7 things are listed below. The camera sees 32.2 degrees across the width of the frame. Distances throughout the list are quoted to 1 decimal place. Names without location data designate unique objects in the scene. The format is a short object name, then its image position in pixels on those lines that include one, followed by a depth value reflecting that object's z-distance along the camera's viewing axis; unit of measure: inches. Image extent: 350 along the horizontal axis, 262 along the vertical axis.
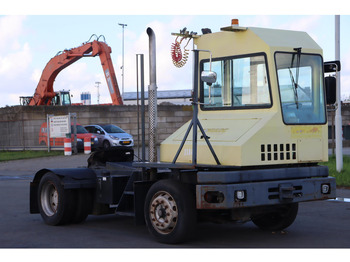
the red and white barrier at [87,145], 1123.3
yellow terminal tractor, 303.4
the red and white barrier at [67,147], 1117.7
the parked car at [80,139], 1220.5
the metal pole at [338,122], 667.4
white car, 1222.9
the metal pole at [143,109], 335.0
